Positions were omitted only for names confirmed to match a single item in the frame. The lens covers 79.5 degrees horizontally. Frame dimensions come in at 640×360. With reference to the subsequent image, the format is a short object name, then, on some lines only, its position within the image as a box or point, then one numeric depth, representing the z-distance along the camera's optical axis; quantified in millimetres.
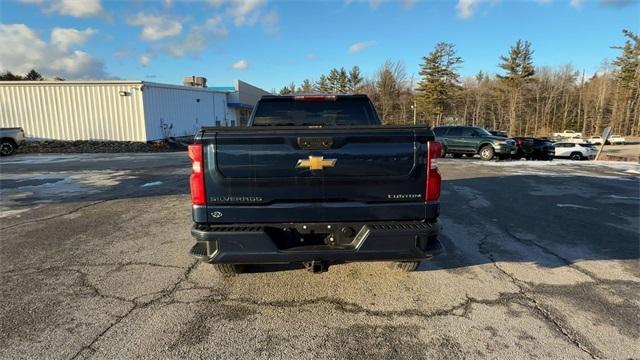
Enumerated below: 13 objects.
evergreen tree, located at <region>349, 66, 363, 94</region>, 65719
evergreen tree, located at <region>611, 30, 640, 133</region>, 54469
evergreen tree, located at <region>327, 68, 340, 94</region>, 69781
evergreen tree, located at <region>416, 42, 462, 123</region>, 53625
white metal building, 24016
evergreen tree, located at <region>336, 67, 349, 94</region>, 67781
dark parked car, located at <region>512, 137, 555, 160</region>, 23484
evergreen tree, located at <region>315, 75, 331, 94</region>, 72500
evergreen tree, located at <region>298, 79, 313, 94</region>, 79188
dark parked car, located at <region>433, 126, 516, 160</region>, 19719
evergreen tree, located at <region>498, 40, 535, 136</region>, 52875
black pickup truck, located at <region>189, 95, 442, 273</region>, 3238
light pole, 55606
